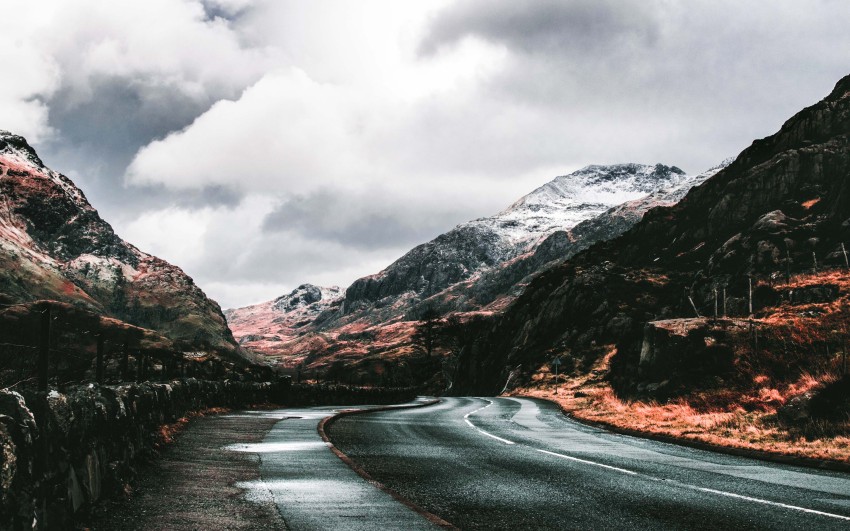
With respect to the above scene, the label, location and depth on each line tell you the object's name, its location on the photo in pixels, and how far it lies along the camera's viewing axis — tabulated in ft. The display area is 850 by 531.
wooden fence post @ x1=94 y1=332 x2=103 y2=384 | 40.11
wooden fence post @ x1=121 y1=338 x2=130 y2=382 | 47.75
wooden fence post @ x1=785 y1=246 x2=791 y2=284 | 183.96
